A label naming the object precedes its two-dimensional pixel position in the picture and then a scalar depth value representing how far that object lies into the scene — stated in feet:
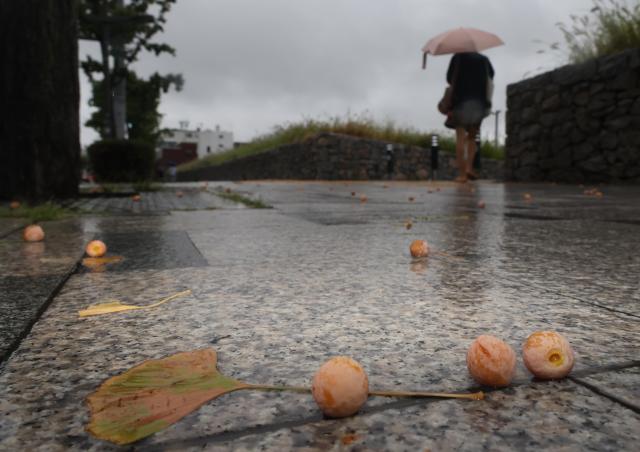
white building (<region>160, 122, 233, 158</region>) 292.81
